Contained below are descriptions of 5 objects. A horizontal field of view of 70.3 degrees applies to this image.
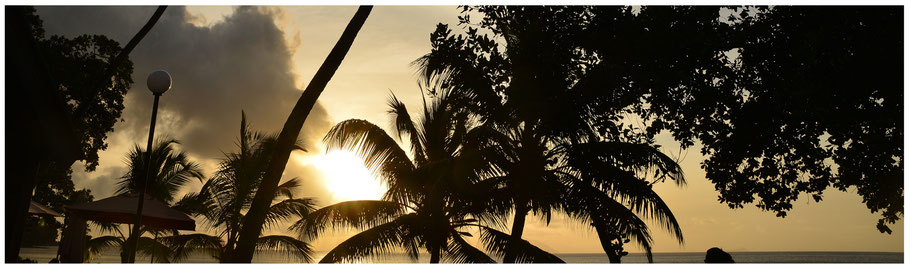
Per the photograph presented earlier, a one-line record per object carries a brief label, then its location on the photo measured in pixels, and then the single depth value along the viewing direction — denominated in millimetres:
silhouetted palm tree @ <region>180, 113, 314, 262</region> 20422
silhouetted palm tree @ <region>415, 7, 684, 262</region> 10156
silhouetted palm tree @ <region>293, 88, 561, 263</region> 14172
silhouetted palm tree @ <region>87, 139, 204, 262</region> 23188
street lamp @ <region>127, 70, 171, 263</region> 11500
